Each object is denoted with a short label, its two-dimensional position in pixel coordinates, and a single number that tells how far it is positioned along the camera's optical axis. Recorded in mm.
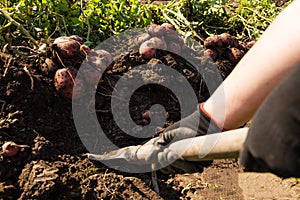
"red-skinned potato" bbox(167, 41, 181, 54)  2631
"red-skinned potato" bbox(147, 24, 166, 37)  2637
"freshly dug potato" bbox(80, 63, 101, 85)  2275
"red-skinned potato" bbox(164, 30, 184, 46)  2664
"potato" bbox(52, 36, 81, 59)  2275
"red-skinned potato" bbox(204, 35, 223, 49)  2758
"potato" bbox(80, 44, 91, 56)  2330
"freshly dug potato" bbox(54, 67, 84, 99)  2213
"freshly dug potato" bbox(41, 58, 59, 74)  2273
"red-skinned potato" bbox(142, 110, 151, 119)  2377
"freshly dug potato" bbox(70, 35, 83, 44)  2427
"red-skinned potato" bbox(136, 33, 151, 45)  2621
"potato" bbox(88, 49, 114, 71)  2328
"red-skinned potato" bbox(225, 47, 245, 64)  2764
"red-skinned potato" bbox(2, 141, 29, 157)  2031
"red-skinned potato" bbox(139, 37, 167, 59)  2531
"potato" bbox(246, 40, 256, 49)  3027
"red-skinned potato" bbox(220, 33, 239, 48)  2811
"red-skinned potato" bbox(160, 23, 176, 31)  2728
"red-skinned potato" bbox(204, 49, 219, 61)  2717
